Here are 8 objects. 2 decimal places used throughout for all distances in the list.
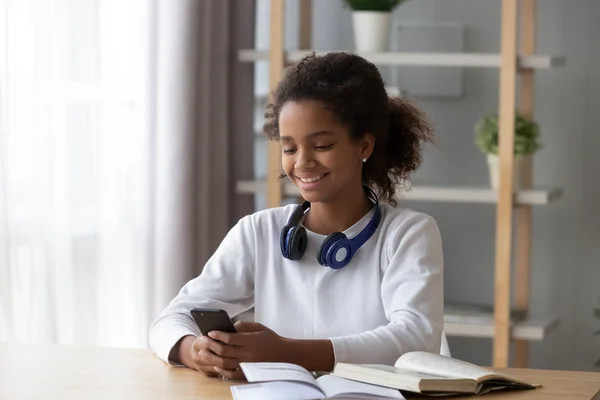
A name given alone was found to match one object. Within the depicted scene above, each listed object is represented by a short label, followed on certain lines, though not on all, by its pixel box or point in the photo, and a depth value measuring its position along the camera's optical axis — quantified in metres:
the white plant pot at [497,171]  4.35
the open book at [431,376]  2.72
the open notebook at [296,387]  2.68
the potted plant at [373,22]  4.44
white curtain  3.64
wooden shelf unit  4.26
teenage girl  3.03
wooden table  2.76
